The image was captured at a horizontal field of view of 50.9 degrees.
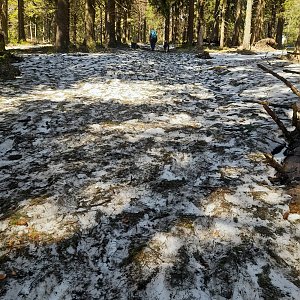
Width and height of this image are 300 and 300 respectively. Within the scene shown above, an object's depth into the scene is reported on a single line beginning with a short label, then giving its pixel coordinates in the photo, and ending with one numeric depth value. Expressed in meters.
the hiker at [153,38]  25.64
